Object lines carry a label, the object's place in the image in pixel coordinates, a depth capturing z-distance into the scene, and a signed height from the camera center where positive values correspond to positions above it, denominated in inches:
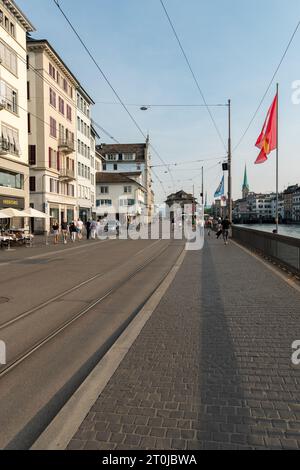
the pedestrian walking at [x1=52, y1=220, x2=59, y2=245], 1087.7 -29.1
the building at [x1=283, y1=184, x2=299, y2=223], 6092.5 +304.4
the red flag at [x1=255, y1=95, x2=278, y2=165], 679.1 +150.4
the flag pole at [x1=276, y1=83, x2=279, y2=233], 679.6 +136.6
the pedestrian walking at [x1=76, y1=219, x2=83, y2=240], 1253.1 -27.4
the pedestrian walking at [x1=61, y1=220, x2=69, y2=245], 1074.1 -33.2
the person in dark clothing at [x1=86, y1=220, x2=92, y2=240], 1246.2 -27.7
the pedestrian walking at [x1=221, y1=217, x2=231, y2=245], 941.4 -21.7
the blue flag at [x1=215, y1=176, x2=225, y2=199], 1499.8 +109.9
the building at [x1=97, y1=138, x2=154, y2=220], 3850.9 +603.6
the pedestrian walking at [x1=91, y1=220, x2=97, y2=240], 1318.4 -35.9
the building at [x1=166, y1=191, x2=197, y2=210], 5482.8 +280.5
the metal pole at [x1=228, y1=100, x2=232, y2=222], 1212.5 +120.6
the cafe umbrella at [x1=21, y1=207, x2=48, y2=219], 973.8 +14.6
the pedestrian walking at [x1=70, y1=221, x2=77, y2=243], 1135.6 -36.3
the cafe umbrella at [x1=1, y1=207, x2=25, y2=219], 911.8 +14.2
